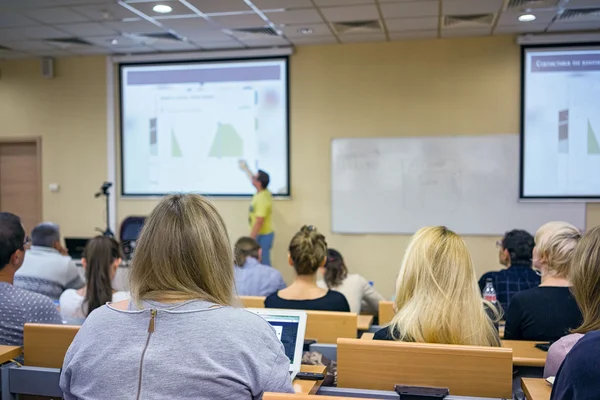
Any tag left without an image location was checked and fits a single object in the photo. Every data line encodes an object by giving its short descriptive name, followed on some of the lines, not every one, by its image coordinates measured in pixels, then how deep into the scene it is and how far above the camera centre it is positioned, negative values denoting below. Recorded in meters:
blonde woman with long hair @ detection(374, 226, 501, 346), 1.86 -0.43
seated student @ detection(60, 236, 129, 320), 2.82 -0.55
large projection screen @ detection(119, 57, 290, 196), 6.35 +0.61
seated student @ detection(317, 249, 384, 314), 3.43 -0.69
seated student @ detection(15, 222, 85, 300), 3.59 -0.63
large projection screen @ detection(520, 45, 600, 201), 5.67 +0.57
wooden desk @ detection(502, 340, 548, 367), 2.04 -0.71
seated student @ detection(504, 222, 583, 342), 2.38 -0.56
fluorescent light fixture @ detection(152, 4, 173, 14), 4.79 +1.52
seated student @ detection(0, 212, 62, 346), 2.25 -0.53
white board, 5.80 -0.13
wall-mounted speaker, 6.91 +1.40
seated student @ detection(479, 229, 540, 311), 3.13 -0.57
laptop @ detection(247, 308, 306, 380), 1.83 -0.54
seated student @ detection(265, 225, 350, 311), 2.77 -0.59
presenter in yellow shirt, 6.07 -0.45
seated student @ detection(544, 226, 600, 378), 1.54 -0.30
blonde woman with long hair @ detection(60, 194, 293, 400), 1.25 -0.38
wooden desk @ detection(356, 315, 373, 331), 2.79 -0.79
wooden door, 7.19 -0.06
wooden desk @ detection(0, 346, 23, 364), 1.99 -0.67
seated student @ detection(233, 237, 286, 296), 3.53 -0.67
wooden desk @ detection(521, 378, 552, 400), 1.56 -0.65
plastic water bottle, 2.95 -0.66
